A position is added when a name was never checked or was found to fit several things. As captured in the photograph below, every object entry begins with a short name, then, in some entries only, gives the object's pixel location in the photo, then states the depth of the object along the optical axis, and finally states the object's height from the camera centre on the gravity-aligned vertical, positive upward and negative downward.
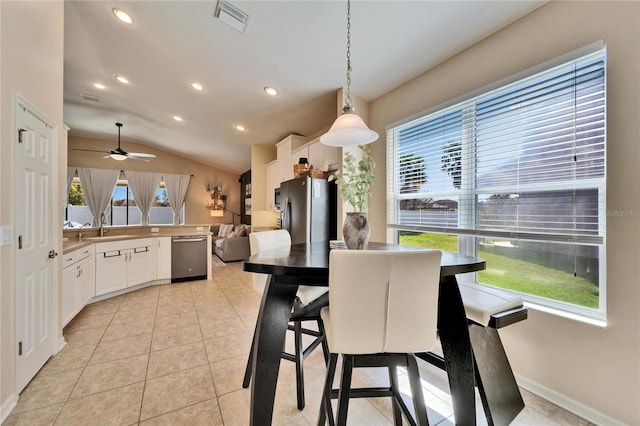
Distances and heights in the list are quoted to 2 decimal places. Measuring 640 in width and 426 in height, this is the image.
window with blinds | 1.53 +0.22
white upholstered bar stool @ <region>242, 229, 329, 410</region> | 1.57 -0.64
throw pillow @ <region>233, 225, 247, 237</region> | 6.75 -0.52
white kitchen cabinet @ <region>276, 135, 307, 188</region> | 4.47 +1.10
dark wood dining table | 1.23 -0.65
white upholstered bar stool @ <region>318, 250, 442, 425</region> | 0.94 -0.35
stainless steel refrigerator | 3.19 +0.03
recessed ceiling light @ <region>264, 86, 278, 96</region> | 3.18 +1.55
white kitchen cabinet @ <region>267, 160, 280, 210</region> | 5.03 +0.61
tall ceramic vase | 1.56 -0.11
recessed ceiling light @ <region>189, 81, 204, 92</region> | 3.33 +1.69
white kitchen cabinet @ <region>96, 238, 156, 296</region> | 3.46 -0.77
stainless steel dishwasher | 4.36 -0.80
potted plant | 1.54 +0.04
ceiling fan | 5.14 +1.17
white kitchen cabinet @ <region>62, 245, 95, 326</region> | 2.56 -0.78
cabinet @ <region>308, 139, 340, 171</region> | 3.42 +0.78
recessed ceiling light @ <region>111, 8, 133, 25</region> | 2.34 +1.85
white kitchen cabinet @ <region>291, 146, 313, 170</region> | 3.94 +0.94
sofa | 6.24 -0.84
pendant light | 1.76 +0.56
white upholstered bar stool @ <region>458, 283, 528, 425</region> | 1.26 -0.80
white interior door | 1.66 -0.23
